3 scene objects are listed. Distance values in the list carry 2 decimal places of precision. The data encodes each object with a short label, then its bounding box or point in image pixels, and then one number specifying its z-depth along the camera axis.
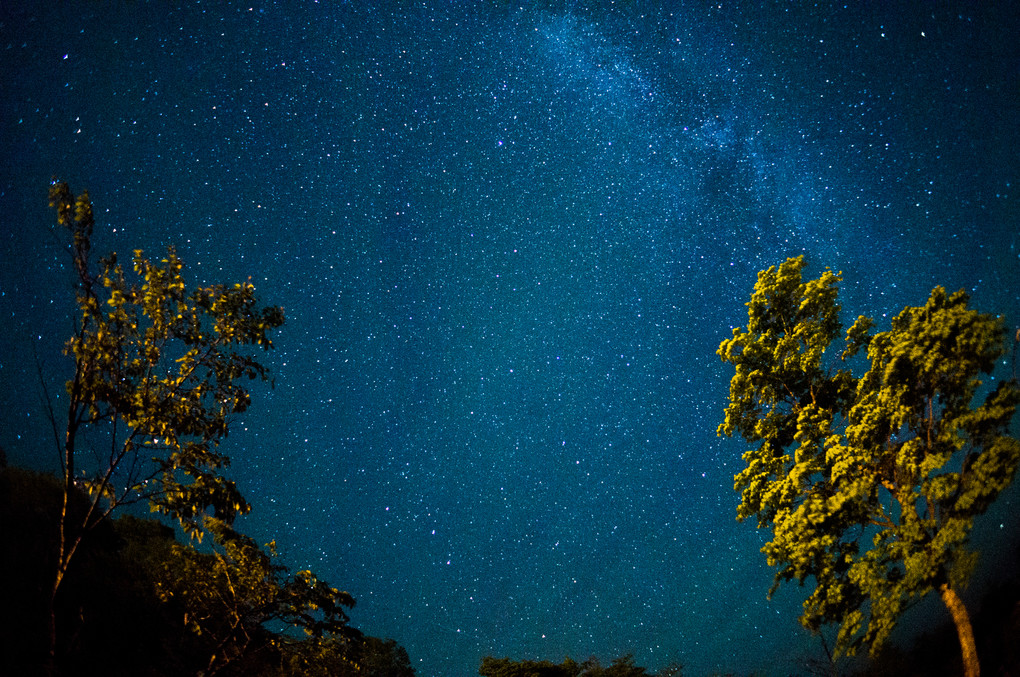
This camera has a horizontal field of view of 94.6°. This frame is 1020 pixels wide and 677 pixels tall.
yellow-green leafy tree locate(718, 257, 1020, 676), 9.01
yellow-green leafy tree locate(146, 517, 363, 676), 7.77
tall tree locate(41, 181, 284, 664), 5.30
